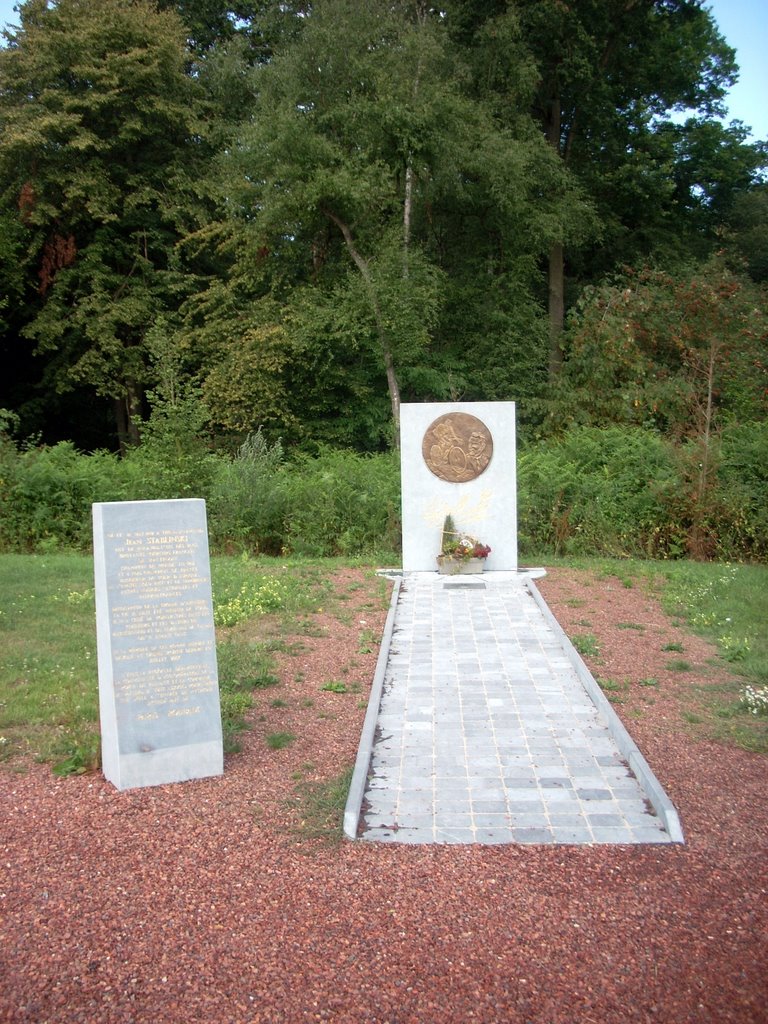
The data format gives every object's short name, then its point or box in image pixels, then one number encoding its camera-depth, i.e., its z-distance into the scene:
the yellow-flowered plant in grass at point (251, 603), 9.44
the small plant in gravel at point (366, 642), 8.34
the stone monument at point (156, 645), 5.10
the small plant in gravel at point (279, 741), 5.90
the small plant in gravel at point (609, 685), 7.15
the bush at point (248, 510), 14.43
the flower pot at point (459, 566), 11.82
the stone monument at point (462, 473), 11.91
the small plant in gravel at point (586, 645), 8.18
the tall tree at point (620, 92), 23.94
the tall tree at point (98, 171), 22.19
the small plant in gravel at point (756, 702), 6.57
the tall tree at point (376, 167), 20.53
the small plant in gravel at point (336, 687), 7.13
